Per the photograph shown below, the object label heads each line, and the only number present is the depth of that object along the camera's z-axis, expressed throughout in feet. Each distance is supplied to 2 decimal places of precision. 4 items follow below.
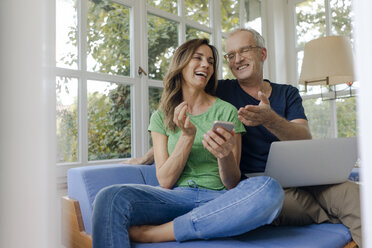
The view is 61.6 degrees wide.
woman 3.43
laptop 3.79
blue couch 3.45
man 4.06
